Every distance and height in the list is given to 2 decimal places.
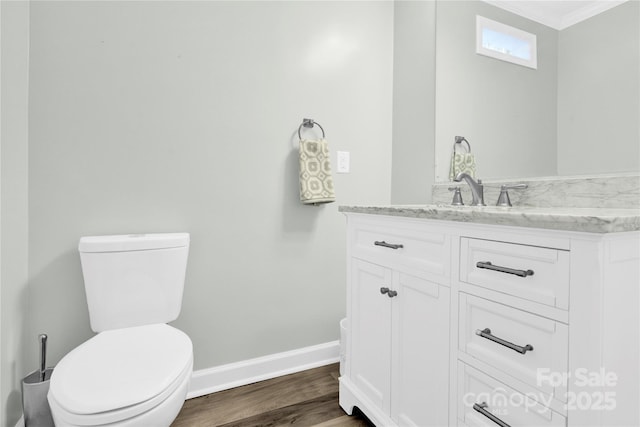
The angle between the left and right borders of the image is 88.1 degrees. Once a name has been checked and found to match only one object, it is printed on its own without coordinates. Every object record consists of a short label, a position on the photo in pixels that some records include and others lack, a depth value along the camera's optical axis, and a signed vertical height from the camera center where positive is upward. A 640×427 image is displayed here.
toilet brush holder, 1.19 -0.71
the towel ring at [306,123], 1.79 +0.46
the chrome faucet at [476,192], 1.40 +0.08
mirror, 1.12 +0.47
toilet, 0.87 -0.48
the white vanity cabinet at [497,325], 0.67 -0.29
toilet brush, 1.23 -0.56
